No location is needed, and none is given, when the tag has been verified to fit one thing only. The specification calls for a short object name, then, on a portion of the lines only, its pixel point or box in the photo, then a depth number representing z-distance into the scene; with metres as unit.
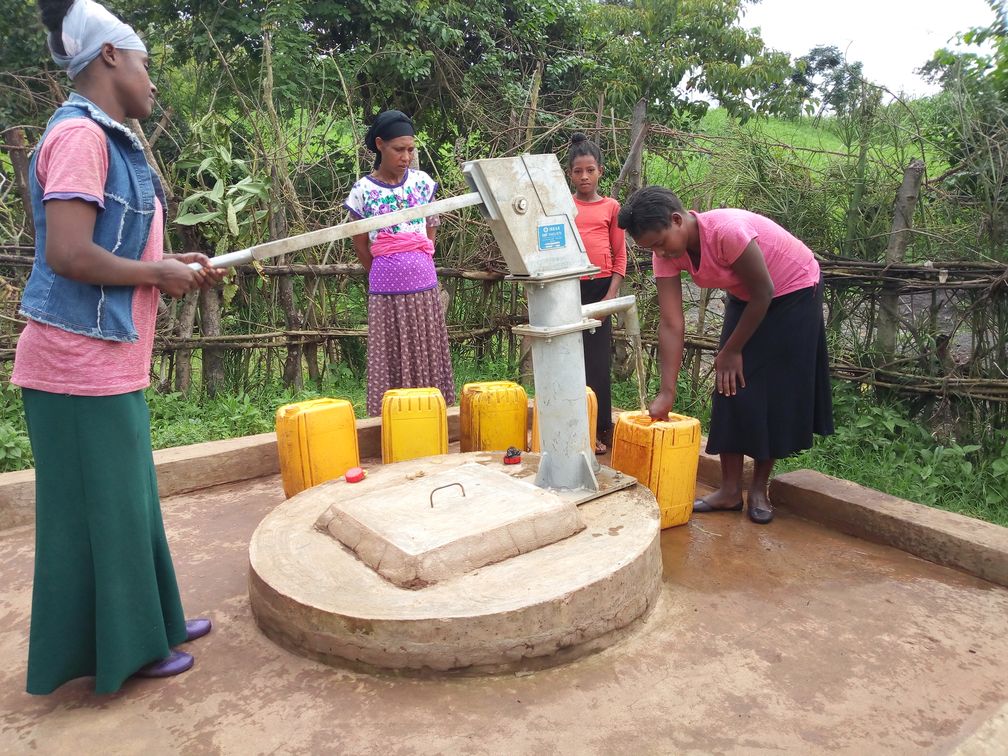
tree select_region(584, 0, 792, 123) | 7.45
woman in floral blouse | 3.44
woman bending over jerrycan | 2.67
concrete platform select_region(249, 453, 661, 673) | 1.92
